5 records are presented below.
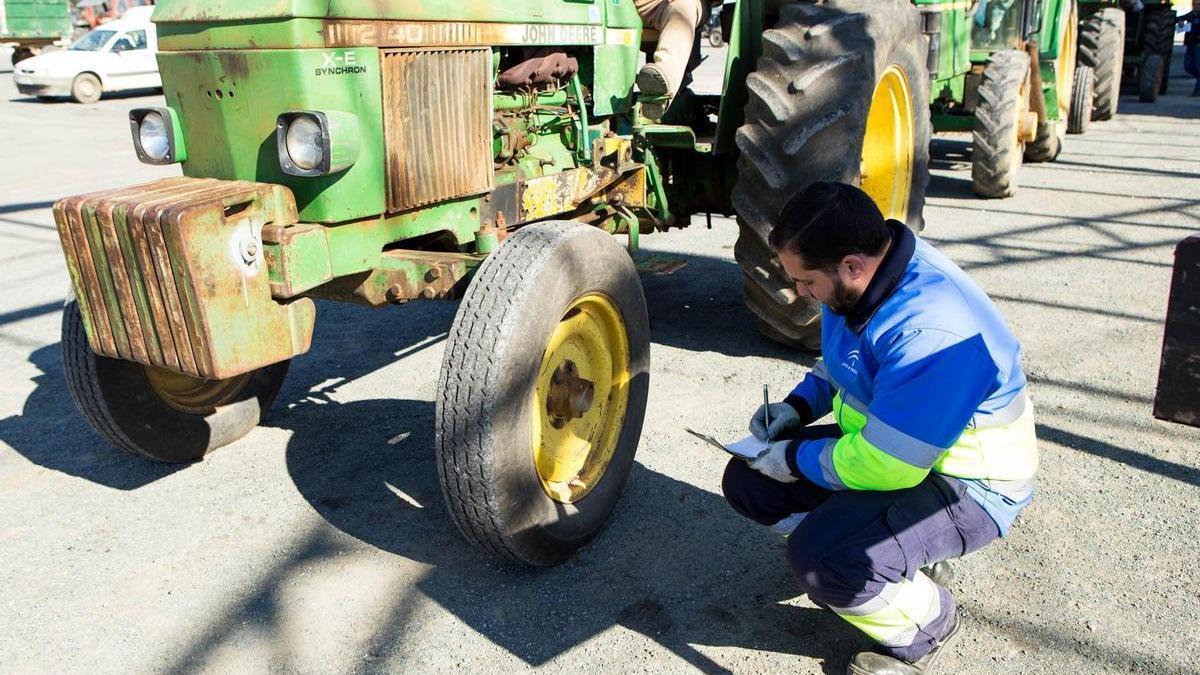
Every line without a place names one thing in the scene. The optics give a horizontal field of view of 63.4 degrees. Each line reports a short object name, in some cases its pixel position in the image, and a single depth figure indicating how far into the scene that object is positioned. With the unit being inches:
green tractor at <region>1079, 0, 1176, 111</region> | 473.1
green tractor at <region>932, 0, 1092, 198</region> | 323.6
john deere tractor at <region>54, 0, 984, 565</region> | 112.8
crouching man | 93.6
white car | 753.6
